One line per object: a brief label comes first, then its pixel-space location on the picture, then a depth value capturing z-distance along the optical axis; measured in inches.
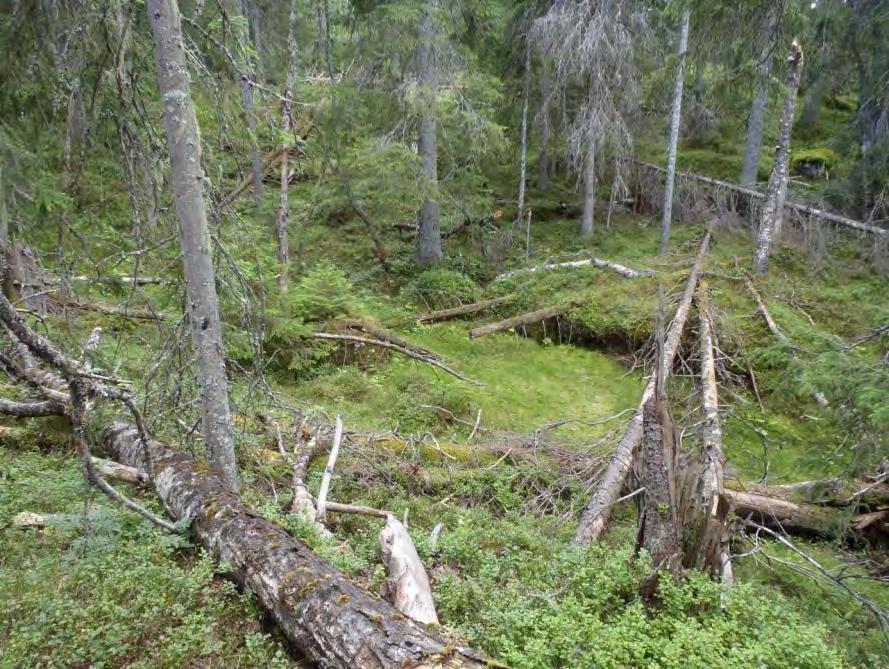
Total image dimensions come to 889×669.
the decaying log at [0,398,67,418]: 127.6
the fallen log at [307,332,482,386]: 353.7
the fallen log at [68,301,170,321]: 242.4
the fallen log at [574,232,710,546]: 193.2
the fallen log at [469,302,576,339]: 429.4
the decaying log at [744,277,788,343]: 338.0
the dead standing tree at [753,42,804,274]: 394.9
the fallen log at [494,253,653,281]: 476.2
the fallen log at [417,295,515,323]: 448.1
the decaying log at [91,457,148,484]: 165.6
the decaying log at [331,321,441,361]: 373.7
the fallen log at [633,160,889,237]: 467.8
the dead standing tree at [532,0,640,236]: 490.3
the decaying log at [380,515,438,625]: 127.5
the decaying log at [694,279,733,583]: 139.9
